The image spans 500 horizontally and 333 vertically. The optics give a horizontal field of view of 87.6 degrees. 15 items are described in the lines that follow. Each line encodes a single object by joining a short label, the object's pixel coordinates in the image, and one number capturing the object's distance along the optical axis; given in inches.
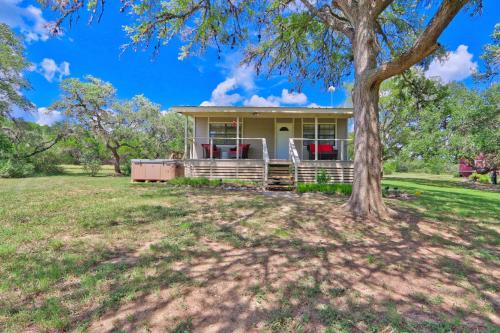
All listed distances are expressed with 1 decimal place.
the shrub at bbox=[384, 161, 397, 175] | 1413.6
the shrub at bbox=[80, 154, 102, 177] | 735.1
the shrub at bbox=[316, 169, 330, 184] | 415.8
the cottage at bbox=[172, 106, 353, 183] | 450.3
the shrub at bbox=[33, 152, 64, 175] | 776.9
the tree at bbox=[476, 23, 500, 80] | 496.2
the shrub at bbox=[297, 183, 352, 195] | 345.7
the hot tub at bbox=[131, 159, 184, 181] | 491.2
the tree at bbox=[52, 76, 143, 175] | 699.4
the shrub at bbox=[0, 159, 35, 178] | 636.7
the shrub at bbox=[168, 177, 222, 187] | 403.9
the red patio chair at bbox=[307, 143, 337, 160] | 489.1
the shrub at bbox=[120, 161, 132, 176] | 799.7
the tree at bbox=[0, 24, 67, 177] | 624.1
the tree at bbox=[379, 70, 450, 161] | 397.9
